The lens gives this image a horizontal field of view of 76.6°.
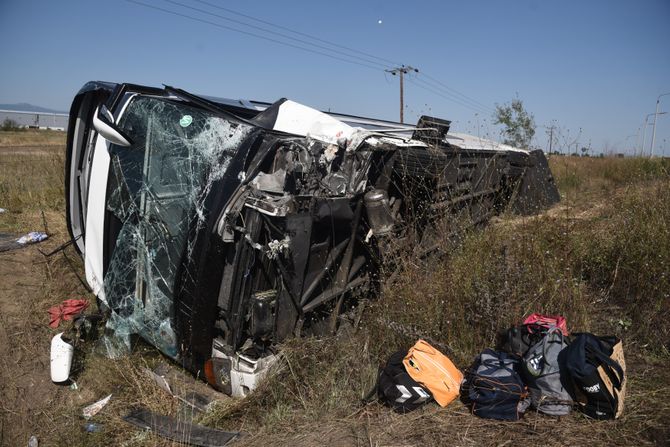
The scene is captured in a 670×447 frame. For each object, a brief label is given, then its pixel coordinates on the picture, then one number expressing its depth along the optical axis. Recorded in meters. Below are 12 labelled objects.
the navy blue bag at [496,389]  2.52
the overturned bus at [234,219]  2.85
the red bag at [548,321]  2.96
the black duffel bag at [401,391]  2.63
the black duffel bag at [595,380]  2.42
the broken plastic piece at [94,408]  3.03
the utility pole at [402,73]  26.95
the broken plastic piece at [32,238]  5.89
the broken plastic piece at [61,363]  3.36
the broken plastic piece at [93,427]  2.85
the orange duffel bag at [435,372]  2.69
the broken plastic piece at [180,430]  2.63
